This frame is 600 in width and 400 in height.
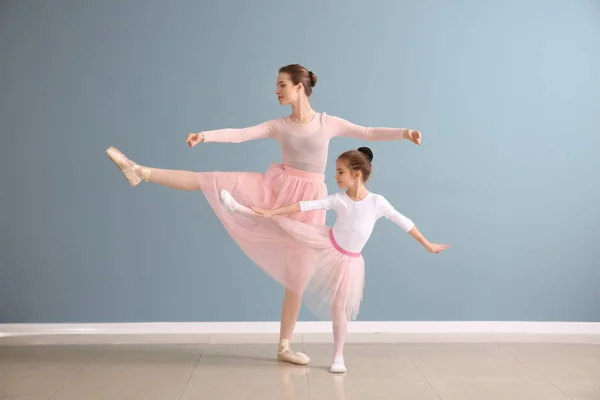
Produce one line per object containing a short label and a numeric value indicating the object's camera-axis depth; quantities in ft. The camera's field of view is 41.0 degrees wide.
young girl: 11.45
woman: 11.78
